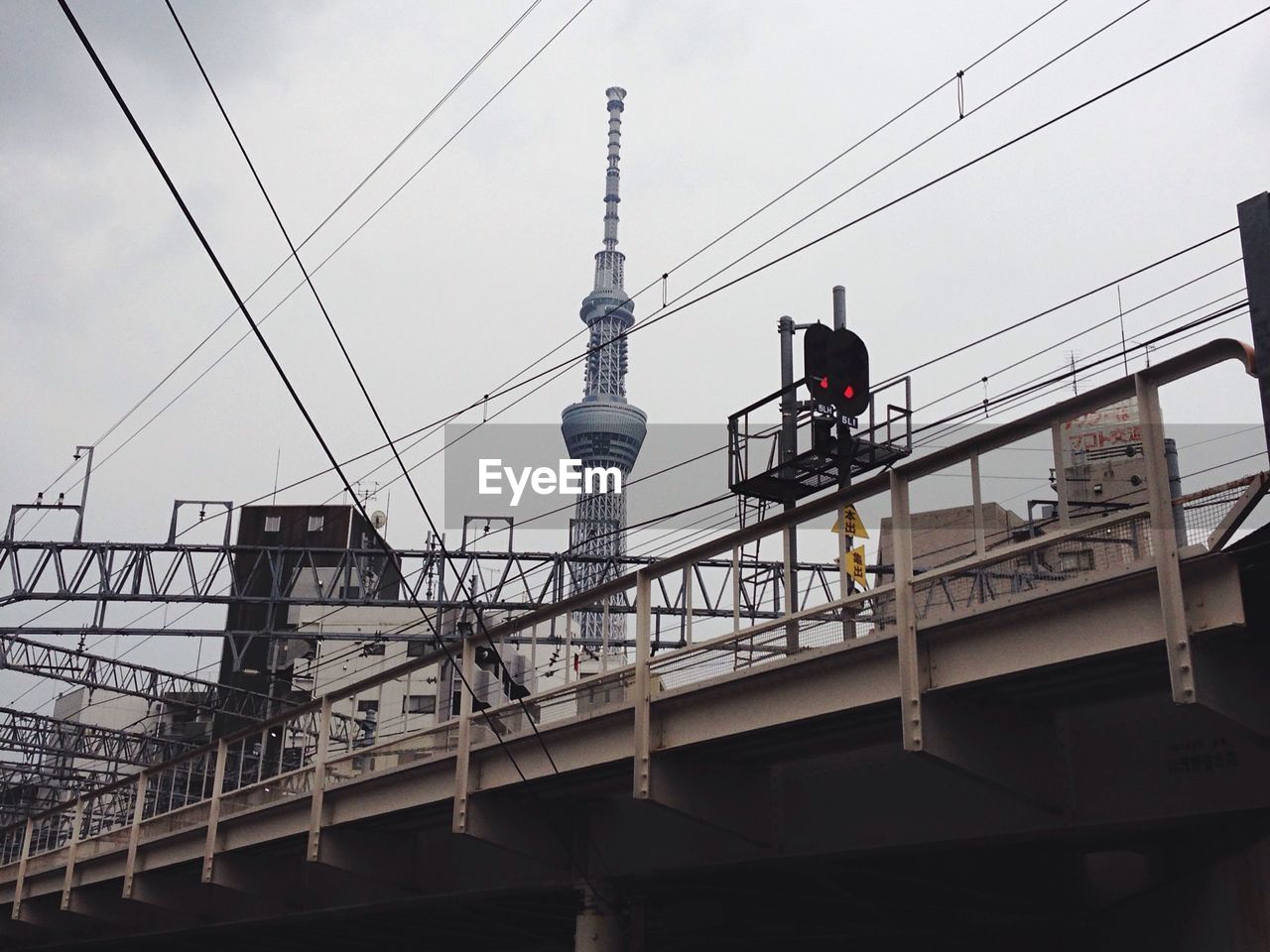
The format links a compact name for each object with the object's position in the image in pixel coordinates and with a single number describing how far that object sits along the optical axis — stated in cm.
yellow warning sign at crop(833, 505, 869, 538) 1286
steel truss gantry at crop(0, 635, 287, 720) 4009
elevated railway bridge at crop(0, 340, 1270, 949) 912
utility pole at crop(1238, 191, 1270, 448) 869
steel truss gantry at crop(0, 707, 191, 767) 4894
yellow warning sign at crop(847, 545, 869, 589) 1649
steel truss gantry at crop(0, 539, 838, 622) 3675
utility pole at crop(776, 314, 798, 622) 1819
